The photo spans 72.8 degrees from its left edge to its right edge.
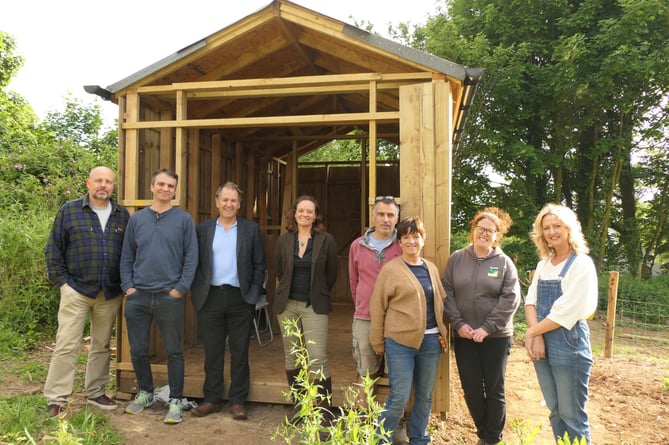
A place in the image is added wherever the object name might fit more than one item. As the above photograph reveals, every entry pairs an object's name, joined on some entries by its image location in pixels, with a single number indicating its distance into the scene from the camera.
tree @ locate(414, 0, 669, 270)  11.05
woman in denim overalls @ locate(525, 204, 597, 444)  2.60
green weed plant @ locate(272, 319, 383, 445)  1.47
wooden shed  3.68
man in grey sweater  3.50
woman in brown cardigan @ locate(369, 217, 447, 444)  2.93
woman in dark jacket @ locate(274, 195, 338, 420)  3.48
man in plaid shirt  3.51
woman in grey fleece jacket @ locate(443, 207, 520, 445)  3.07
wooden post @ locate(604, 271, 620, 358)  6.62
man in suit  3.61
